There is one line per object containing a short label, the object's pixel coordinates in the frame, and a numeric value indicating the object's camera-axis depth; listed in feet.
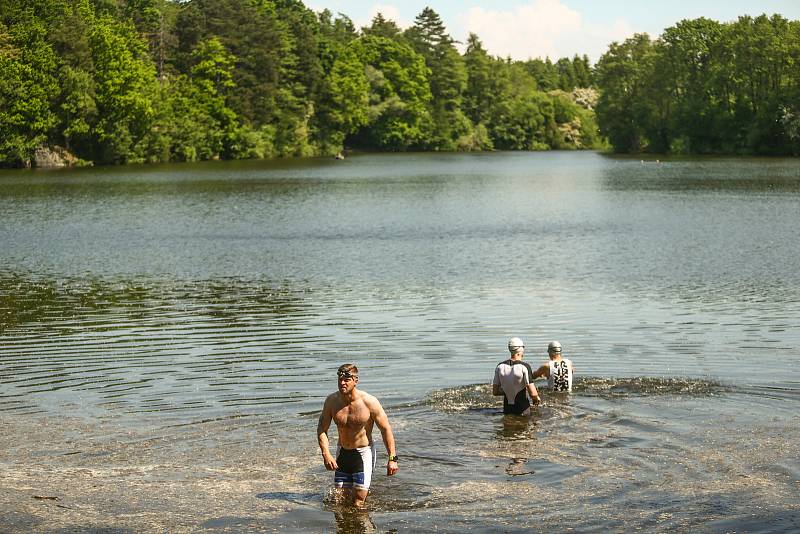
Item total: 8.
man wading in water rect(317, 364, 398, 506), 41.96
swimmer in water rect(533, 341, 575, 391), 61.93
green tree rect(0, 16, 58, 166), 342.23
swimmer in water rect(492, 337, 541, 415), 57.62
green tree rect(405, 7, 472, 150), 613.76
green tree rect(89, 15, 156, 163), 367.66
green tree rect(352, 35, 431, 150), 568.65
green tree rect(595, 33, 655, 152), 532.73
